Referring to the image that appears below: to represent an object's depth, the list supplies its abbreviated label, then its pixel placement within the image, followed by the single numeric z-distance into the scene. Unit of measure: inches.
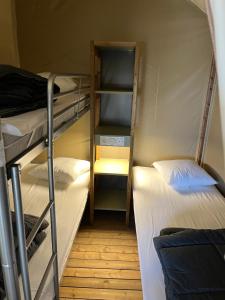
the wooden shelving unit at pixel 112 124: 92.1
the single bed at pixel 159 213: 55.7
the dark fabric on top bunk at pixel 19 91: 38.1
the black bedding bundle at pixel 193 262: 47.3
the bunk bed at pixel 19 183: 31.3
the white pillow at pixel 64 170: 94.0
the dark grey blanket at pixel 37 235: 54.9
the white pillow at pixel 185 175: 95.7
